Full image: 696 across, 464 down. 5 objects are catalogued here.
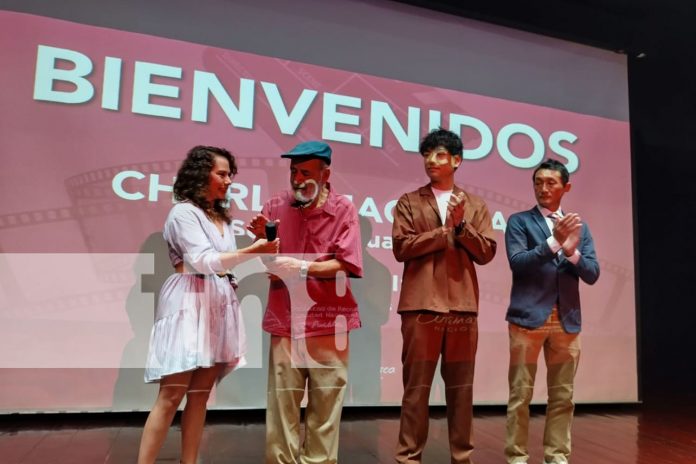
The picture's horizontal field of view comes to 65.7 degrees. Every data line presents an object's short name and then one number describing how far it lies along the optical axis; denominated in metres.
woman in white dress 1.91
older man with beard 2.00
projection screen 3.08
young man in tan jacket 2.25
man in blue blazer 2.48
